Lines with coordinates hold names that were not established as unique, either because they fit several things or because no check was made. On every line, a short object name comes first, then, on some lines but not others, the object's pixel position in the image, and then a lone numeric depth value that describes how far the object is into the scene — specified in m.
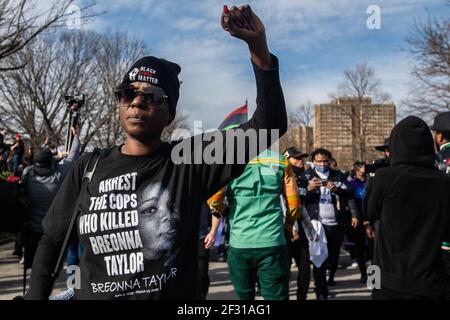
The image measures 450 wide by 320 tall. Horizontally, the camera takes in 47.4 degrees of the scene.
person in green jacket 4.30
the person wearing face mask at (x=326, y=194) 6.91
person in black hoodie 3.20
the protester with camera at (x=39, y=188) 6.37
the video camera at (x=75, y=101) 4.36
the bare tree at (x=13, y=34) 9.23
